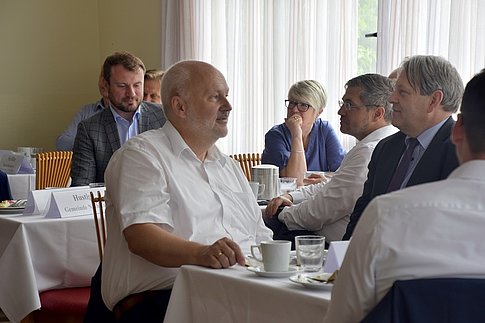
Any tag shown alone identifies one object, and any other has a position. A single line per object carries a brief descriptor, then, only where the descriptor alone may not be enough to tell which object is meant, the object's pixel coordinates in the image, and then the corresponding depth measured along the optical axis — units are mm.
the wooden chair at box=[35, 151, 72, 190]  5848
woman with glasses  5480
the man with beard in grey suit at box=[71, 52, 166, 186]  4609
